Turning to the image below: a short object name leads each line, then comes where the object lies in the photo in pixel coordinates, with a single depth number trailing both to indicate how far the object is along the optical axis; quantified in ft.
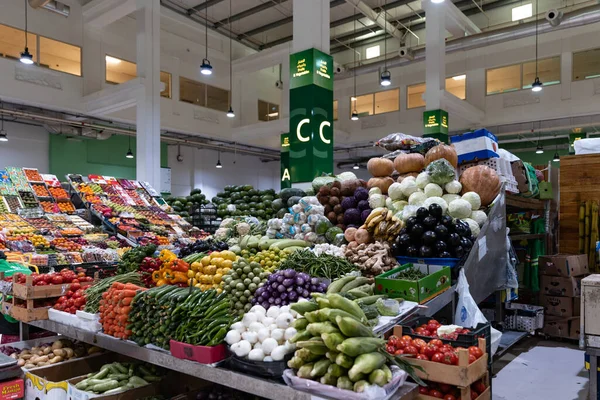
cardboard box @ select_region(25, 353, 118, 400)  10.47
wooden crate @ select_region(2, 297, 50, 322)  13.04
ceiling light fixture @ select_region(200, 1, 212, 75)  37.04
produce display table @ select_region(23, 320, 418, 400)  7.35
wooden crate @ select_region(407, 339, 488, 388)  7.94
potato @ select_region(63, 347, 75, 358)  12.94
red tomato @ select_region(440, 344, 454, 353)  8.46
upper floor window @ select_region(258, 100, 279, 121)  65.74
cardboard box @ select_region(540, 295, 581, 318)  20.34
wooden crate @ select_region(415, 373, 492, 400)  8.27
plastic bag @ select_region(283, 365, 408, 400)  6.61
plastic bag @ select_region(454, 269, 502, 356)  11.85
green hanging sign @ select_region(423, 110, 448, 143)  42.88
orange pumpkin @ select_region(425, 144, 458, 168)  16.38
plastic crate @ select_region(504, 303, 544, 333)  19.92
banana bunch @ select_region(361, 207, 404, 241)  14.05
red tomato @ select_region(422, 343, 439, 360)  8.52
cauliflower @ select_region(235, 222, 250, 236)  18.19
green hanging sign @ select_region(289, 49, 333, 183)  28.12
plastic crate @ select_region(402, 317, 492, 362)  8.86
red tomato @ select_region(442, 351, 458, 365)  8.24
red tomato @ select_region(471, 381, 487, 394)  9.14
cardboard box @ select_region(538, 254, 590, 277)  20.19
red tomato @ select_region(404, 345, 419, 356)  8.57
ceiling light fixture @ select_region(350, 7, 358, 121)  51.21
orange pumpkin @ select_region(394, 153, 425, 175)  17.23
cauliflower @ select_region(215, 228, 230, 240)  18.83
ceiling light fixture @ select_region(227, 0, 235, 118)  55.99
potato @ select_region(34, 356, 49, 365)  12.41
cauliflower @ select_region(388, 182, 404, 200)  16.01
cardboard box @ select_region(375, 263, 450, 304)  10.82
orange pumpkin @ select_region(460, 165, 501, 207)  15.46
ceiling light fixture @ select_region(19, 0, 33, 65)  33.10
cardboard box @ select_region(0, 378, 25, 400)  10.78
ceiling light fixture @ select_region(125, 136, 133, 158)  55.94
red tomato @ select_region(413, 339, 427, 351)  8.71
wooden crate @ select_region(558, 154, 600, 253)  21.80
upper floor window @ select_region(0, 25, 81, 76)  42.39
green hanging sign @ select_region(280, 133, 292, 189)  52.49
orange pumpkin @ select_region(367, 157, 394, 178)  18.06
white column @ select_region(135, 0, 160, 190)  40.52
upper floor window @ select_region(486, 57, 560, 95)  50.42
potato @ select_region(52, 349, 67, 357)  12.79
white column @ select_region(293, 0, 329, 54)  28.58
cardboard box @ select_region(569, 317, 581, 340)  19.97
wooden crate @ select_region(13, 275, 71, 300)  12.98
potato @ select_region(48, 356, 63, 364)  12.41
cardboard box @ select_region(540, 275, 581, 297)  20.16
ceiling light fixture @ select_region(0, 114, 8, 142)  44.04
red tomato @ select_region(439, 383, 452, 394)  8.54
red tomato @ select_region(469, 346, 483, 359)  8.63
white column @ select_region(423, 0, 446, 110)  42.37
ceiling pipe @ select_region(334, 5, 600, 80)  37.81
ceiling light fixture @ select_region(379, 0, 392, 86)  41.01
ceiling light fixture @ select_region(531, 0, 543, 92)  38.89
